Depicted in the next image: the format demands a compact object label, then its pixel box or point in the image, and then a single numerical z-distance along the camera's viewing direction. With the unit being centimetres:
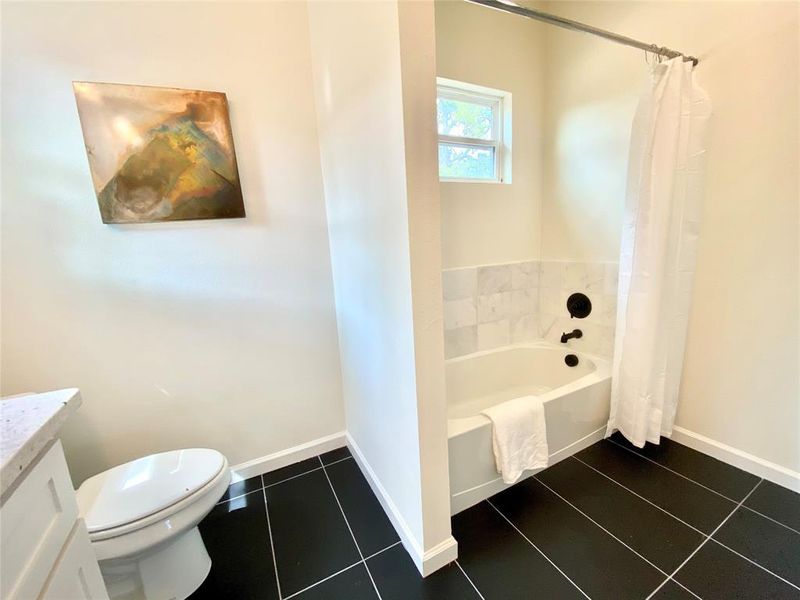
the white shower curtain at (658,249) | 150
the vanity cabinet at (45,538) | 50
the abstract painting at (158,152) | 131
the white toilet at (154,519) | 105
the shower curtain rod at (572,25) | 111
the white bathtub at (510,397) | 146
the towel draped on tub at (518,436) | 146
